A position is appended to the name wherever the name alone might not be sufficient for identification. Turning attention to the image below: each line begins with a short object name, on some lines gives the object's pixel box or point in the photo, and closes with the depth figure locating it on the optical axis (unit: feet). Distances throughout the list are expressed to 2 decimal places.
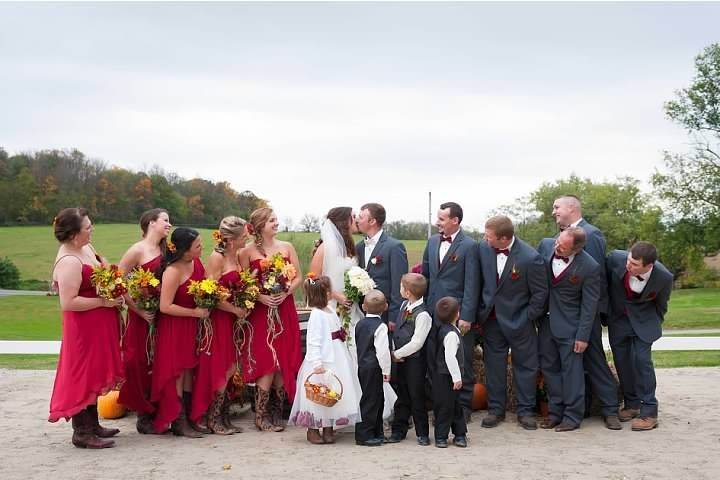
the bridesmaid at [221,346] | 26.53
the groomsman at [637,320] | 26.99
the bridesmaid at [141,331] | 26.37
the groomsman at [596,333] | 27.86
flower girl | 25.02
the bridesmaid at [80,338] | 23.98
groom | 28.66
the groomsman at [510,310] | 27.68
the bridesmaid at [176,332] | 25.85
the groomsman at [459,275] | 28.22
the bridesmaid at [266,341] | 26.91
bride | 28.25
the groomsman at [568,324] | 27.04
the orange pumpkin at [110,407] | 29.60
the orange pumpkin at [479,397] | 30.50
